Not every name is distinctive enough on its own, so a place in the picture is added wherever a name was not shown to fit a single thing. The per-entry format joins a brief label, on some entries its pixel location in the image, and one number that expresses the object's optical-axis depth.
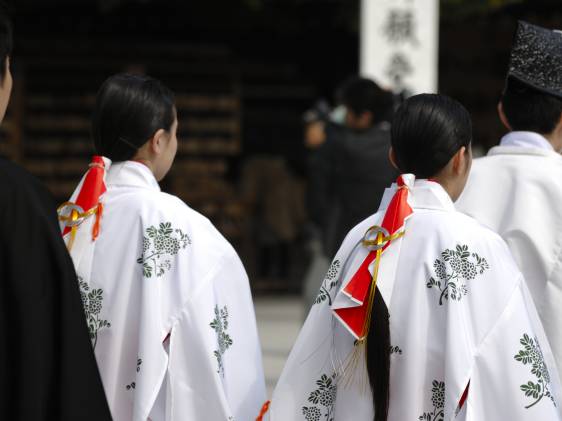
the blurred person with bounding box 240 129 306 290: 20.41
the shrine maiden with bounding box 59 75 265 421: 6.05
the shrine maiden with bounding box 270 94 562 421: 5.20
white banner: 14.00
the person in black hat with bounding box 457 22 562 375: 6.19
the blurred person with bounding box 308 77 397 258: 10.44
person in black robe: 3.92
